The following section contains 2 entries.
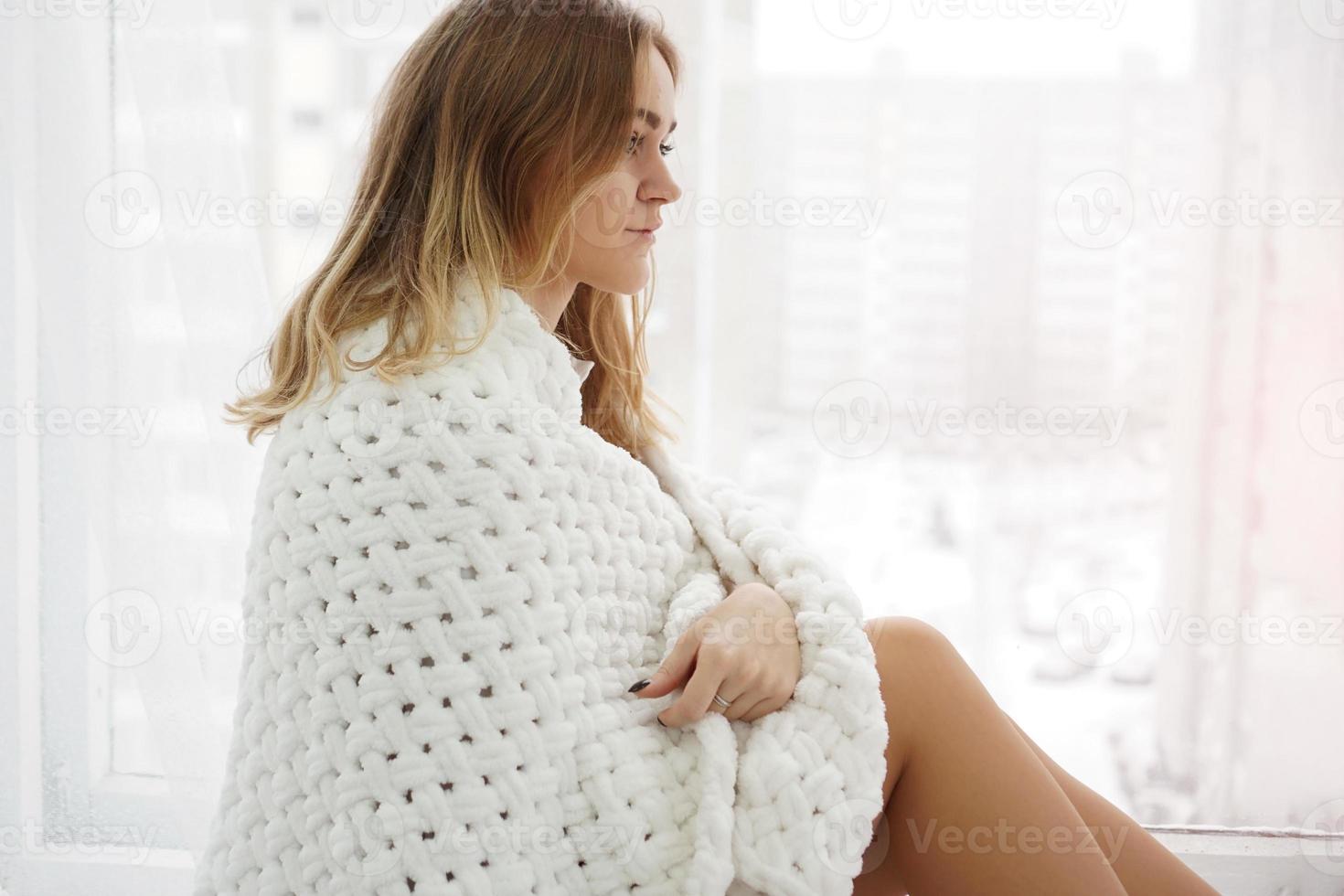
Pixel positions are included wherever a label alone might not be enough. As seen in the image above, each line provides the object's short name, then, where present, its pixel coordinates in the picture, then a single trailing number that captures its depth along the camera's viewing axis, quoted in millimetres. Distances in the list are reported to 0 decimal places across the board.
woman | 762
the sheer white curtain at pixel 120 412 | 1261
